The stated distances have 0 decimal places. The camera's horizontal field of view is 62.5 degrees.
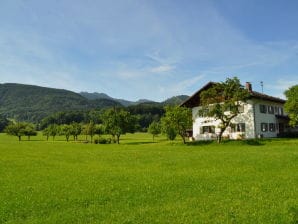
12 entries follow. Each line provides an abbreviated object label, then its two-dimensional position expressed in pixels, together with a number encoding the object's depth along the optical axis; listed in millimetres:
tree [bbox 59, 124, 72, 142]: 73674
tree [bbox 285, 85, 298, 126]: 38263
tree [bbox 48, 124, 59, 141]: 79642
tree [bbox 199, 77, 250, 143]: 37224
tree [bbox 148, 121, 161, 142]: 62977
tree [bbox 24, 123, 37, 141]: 81483
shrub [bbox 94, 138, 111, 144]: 53837
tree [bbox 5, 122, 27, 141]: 80595
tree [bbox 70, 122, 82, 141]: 74732
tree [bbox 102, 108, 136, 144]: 51222
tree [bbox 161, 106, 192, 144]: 39821
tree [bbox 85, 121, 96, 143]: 69633
